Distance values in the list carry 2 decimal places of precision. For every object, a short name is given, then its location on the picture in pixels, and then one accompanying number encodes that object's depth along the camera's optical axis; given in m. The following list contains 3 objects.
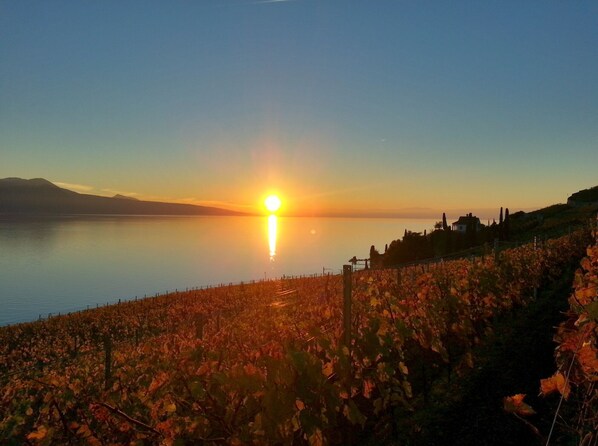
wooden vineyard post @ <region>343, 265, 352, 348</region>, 5.27
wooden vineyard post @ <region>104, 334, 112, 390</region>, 8.91
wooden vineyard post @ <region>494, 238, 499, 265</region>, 11.96
